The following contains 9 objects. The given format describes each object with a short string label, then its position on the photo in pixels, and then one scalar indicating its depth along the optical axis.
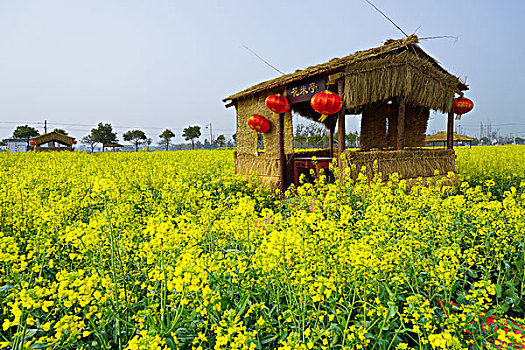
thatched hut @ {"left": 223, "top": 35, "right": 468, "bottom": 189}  6.10
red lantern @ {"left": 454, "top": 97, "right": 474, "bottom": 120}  8.26
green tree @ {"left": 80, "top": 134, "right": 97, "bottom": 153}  78.78
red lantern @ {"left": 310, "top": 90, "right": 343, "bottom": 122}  5.98
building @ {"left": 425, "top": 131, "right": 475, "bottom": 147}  38.35
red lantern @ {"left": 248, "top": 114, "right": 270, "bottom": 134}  8.17
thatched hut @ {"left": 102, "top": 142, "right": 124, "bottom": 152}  49.51
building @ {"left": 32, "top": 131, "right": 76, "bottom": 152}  31.11
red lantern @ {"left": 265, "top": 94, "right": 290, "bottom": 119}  7.27
